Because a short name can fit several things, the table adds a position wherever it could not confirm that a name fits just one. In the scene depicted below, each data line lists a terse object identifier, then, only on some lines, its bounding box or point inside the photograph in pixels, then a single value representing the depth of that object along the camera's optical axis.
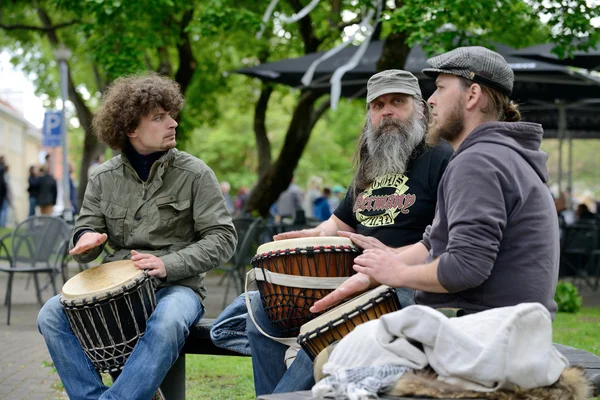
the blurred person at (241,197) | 25.22
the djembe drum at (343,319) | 3.31
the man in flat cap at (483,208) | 2.89
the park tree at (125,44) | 10.70
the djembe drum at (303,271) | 3.69
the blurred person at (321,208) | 17.12
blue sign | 16.81
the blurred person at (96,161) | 20.43
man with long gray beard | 3.96
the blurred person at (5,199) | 23.85
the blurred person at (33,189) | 21.11
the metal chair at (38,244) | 8.99
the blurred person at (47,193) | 19.81
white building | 58.19
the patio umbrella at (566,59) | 9.95
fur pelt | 2.68
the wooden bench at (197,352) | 3.70
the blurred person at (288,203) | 18.52
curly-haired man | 4.21
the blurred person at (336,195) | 21.38
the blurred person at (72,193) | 19.89
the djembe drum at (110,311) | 3.99
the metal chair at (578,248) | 11.95
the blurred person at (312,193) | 19.03
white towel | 2.65
